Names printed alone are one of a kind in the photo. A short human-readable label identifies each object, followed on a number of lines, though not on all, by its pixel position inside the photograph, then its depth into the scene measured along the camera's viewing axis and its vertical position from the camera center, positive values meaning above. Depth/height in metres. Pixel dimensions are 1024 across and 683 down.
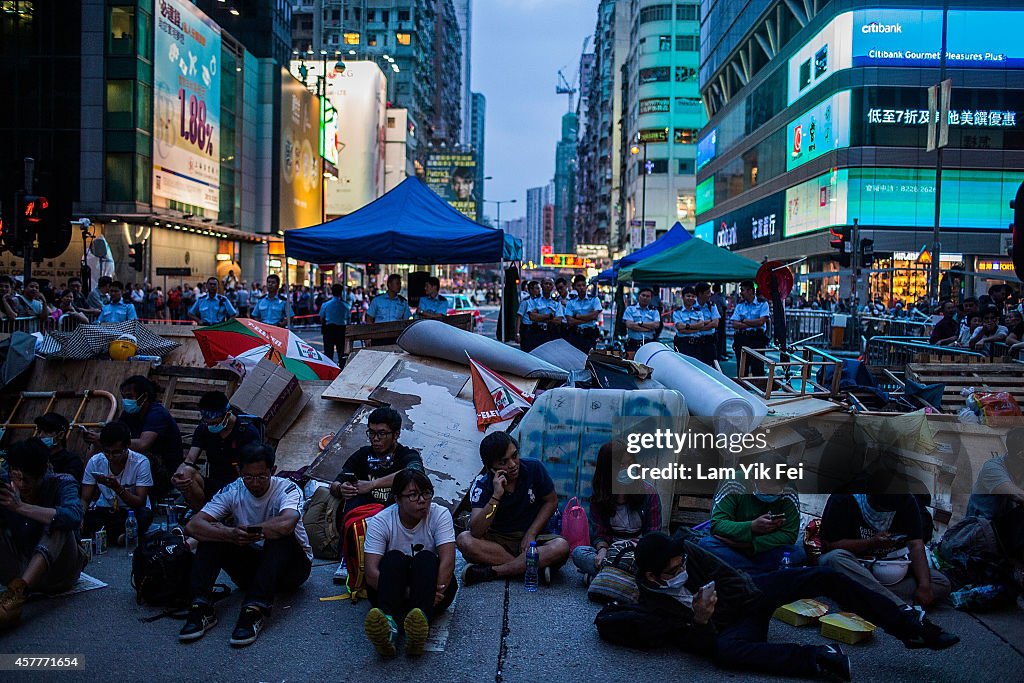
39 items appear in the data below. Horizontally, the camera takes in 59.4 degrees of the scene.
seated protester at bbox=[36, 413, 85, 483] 6.82 -1.12
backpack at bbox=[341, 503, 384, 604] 5.66 -1.54
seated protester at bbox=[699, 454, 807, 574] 5.51 -1.29
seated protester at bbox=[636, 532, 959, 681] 4.64 -1.57
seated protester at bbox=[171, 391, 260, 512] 7.11 -1.08
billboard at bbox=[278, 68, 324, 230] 57.81 +10.28
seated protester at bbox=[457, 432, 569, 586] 6.03 -1.42
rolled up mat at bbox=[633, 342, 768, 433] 7.77 -0.73
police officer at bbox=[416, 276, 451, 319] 13.54 +0.11
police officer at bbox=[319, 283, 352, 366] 15.36 -0.18
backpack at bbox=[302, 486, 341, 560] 6.71 -1.68
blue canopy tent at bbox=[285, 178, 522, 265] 13.17 +1.03
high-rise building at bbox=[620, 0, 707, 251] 94.38 +21.60
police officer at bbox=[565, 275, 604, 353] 15.41 -0.06
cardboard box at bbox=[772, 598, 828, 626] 5.41 -1.79
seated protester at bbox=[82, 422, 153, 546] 6.81 -1.41
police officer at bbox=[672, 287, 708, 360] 14.07 -0.16
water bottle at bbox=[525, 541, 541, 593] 6.09 -1.73
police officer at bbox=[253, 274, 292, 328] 14.87 -0.03
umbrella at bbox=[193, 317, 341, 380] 10.97 -0.51
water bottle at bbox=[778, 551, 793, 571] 5.58 -1.53
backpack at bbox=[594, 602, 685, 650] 4.97 -1.75
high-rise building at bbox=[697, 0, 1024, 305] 43.31 +9.41
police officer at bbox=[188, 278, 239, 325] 14.65 -0.04
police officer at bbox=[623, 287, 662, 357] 14.84 -0.06
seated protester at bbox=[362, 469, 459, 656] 4.80 -1.46
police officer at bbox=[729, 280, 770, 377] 15.07 -0.08
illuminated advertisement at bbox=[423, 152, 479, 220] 135.62 +21.05
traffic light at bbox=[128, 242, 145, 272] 29.83 +1.62
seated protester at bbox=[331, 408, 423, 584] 6.27 -1.13
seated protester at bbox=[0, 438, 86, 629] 5.36 -1.39
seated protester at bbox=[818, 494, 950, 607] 5.56 -1.34
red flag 8.41 -0.83
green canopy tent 16.81 +0.93
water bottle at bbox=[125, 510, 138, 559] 6.93 -1.78
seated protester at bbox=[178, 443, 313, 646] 5.24 -1.47
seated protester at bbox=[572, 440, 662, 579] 6.31 -1.35
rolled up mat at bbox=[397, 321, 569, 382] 9.59 -0.42
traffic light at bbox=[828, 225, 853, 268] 20.80 +1.78
